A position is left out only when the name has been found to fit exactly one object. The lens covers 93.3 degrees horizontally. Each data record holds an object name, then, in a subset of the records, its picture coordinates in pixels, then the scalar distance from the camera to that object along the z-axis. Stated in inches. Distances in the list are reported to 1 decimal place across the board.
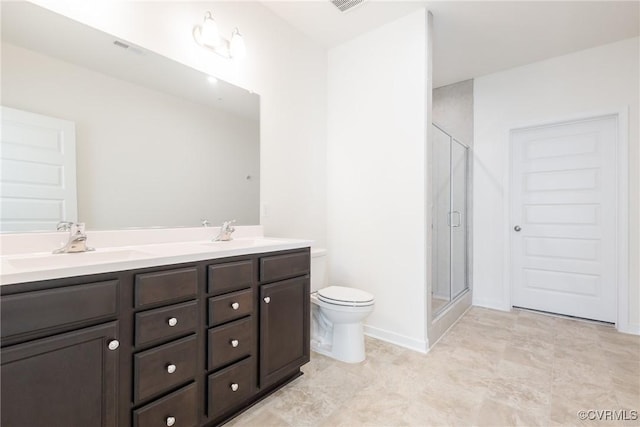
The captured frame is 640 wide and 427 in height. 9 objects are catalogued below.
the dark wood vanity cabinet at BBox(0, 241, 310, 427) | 35.5
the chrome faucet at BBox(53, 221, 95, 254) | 53.0
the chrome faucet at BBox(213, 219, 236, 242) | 77.5
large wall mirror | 51.1
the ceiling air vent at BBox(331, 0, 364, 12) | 88.1
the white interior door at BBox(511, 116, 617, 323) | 112.5
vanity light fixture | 73.5
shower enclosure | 112.7
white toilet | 82.4
